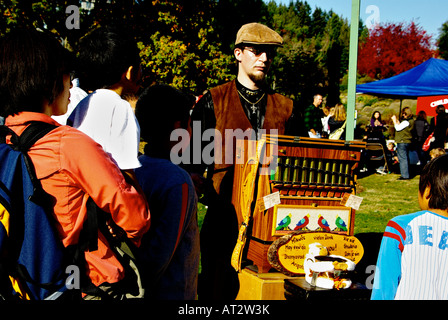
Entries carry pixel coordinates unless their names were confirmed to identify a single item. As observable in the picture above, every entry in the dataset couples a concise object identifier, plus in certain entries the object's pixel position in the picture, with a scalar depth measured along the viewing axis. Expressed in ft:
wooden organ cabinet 8.27
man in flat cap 8.87
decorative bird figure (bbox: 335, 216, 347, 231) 8.81
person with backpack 4.47
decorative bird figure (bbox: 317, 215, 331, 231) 8.67
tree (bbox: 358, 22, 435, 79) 94.99
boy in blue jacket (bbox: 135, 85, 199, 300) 5.83
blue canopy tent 38.88
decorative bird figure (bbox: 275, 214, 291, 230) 8.38
